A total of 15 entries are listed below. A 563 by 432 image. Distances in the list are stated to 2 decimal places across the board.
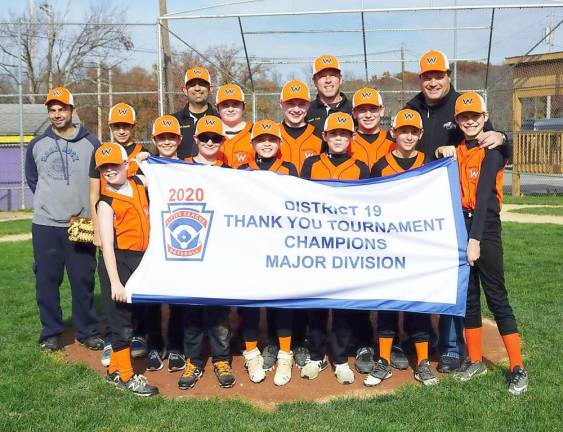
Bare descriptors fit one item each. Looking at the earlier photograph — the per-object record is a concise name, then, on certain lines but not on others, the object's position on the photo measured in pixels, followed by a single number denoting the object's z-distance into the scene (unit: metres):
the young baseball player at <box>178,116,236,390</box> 4.91
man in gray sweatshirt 5.71
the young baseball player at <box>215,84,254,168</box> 5.48
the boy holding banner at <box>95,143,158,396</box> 4.57
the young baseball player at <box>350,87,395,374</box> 5.28
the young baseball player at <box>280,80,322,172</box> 5.34
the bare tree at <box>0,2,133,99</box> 32.84
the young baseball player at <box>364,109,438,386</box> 4.82
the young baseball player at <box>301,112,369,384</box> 4.86
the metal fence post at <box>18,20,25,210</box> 16.94
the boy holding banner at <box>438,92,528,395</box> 4.54
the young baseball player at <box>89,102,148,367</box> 5.14
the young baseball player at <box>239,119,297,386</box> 4.91
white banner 4.68
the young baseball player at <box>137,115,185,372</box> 5.08
